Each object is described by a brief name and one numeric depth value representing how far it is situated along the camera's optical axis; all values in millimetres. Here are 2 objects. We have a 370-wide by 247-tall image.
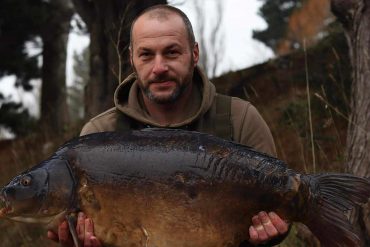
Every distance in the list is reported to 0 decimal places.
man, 2959
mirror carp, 2441
